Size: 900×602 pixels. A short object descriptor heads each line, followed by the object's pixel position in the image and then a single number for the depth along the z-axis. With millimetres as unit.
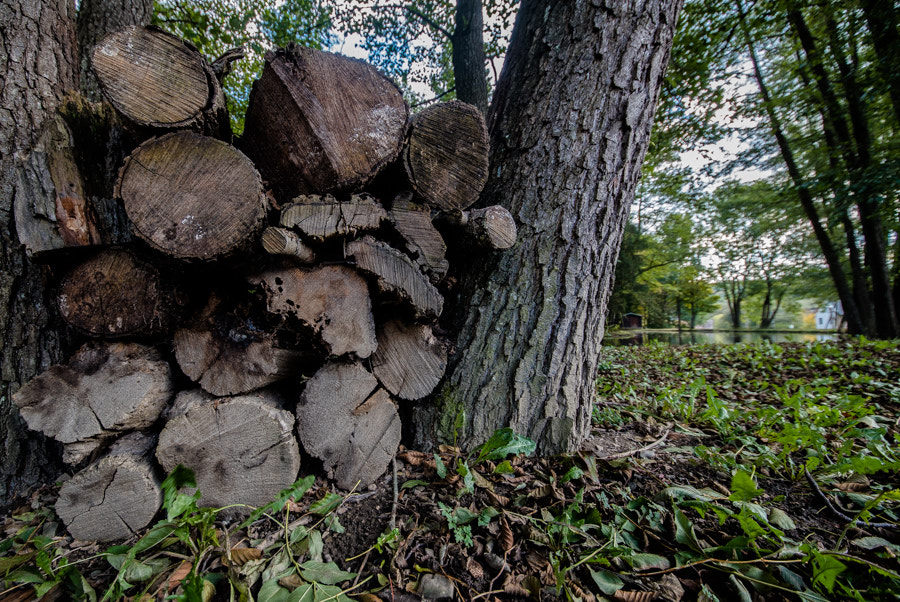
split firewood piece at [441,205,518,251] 1562
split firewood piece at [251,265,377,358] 1378
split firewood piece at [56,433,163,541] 1322
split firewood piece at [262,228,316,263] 1250
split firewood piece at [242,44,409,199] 1359
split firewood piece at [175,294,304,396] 1456
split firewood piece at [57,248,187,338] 1369
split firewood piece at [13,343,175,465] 1348
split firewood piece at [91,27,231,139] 1184
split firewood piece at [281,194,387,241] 1339
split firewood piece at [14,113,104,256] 1288
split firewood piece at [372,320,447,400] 1658
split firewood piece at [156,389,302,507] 1382
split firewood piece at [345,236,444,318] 1440
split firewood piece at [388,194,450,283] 1531
